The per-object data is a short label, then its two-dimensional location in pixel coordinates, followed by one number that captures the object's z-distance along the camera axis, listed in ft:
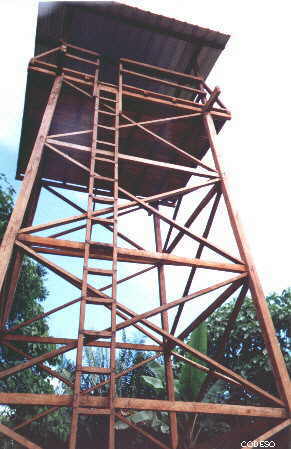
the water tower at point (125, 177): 11.21
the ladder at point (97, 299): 9.31
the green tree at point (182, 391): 21.12
